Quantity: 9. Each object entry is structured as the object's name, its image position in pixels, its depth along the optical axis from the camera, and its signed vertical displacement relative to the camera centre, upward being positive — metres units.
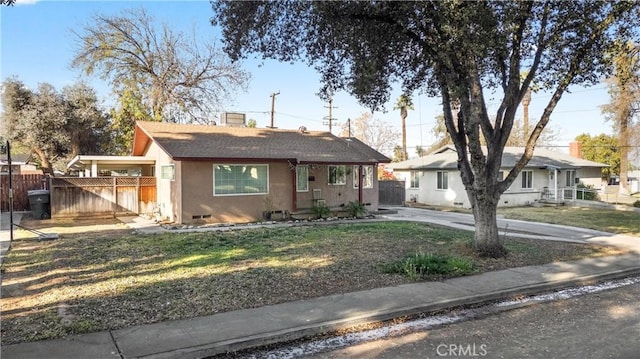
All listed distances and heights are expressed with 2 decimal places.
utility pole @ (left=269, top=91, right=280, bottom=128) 35.61 +6.99
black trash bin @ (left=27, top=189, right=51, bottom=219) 16.39 -0.81
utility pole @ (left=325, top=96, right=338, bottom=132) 39.56 +6.18
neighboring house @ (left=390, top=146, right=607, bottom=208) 25.38 +0.02
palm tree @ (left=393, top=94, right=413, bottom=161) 40.62 +5.04
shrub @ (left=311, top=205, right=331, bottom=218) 17.39 -1.25
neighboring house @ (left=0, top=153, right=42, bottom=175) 27.40 +1.51
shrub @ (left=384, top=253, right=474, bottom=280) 7.74 -1.64
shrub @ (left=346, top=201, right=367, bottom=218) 18.19 -1.25
